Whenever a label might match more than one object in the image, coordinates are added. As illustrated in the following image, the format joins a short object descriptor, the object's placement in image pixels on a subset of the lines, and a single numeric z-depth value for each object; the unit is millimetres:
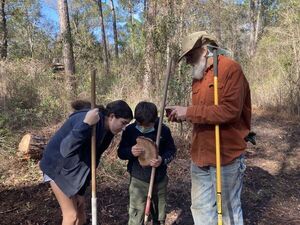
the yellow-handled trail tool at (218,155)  1677
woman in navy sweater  1768
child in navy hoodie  2074
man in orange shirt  1679
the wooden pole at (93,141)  1714
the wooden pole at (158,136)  1961
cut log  3543
